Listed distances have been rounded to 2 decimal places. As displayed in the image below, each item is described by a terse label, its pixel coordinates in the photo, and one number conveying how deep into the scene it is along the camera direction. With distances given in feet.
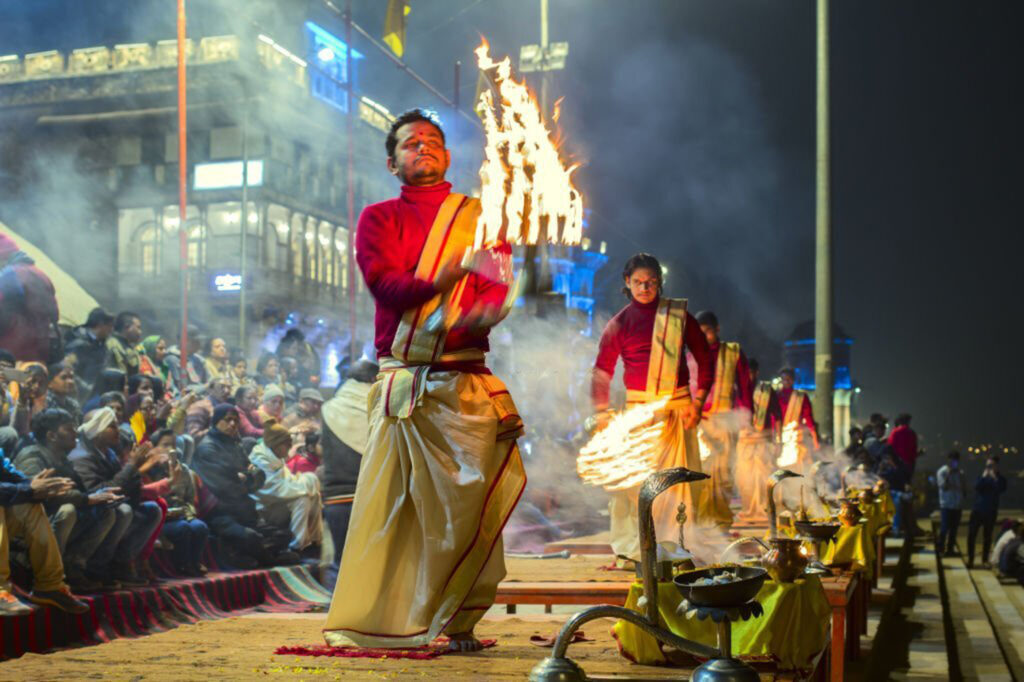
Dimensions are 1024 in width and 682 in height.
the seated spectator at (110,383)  30.58
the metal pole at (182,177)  45.34
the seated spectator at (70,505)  22.59
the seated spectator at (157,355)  37.70
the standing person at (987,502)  68.13
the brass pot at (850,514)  26.58
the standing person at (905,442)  62.59
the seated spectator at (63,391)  26.53
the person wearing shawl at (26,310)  28.14
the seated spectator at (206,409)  33.04
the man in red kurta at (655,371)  26.89
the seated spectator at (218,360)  42.06
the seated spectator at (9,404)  23.62
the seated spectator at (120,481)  24.62
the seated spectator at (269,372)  43.68
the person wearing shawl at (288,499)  32.07
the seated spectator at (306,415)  36.70
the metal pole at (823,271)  45.83
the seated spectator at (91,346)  32.14
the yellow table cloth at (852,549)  22.88
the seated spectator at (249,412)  34.27
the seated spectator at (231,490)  29.78
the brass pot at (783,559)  15.74
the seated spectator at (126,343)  34.47
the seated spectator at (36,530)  20.99
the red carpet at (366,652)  14.66
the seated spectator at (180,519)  27.27
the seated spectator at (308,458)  34.91
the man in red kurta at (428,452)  15.66
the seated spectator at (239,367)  42.74
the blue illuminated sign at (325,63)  141.49
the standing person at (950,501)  65.21
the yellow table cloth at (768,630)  14.51
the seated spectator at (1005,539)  56.62
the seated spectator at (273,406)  35.60
